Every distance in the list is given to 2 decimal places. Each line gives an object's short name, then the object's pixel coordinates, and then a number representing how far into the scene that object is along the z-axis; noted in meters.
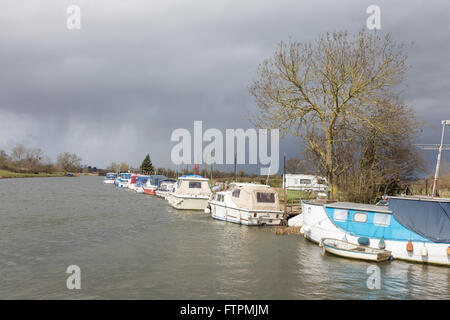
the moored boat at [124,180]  93.88
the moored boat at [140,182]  74.06
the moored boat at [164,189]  57.60
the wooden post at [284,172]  27.54
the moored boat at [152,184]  66.56
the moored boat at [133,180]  81.89
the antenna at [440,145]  29.55
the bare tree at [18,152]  175.95
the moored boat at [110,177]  125.20
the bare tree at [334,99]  25.72
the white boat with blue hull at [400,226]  15.96
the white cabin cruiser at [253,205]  26.62
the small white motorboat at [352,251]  16.30
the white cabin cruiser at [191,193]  37.44
